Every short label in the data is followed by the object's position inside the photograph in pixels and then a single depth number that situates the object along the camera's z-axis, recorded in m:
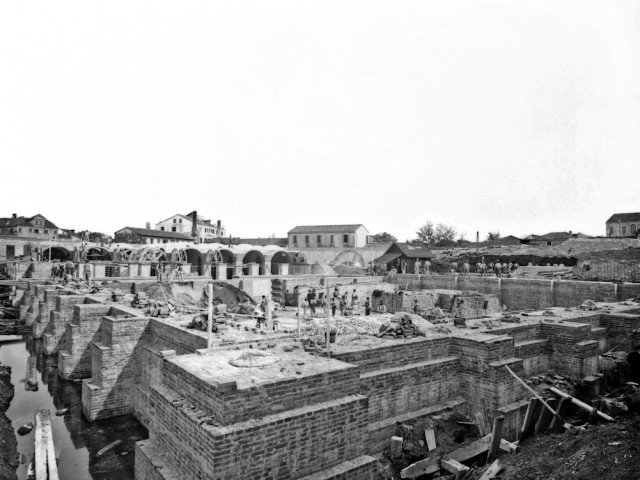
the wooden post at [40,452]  7.57
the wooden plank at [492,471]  5.45
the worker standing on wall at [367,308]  17.91
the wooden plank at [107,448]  8.87
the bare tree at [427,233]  70.12
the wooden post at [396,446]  6.93
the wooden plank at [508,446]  6.40
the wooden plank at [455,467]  6.01
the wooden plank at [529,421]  6.78
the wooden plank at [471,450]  6.40
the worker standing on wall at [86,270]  22.58
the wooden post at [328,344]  6.98
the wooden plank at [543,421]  6.81
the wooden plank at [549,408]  6.58
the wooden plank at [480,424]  7.73
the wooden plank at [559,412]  6.91
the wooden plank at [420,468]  6.19
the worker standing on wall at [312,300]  18.53
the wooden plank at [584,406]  6.81
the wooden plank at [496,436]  6.47
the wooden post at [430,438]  7.04
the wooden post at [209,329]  7.63
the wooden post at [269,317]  10.68
